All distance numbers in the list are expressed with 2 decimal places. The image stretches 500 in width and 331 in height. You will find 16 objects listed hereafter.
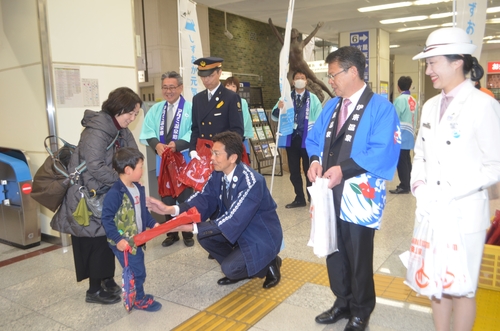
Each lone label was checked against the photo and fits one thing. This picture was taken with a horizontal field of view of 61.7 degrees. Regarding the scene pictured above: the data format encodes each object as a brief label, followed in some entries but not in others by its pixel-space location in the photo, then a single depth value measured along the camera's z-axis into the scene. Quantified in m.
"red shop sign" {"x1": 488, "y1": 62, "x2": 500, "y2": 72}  16.85
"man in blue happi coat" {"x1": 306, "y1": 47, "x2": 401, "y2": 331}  2.12
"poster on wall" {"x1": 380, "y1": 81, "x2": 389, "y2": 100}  11.87
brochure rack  8.06
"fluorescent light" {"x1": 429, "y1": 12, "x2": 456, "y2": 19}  9.71
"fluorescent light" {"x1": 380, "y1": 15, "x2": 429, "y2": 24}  10.08
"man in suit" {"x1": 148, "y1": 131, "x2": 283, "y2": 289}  2.62
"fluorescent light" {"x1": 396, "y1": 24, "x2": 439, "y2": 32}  11.25
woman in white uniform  1.72
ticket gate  4.09
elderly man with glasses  3.87
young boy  2.50
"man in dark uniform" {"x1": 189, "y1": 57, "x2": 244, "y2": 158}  3.64
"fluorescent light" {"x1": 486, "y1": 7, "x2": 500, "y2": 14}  9.55
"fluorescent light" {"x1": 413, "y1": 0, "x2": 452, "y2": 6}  8.45
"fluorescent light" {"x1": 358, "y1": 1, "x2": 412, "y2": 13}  8.66
